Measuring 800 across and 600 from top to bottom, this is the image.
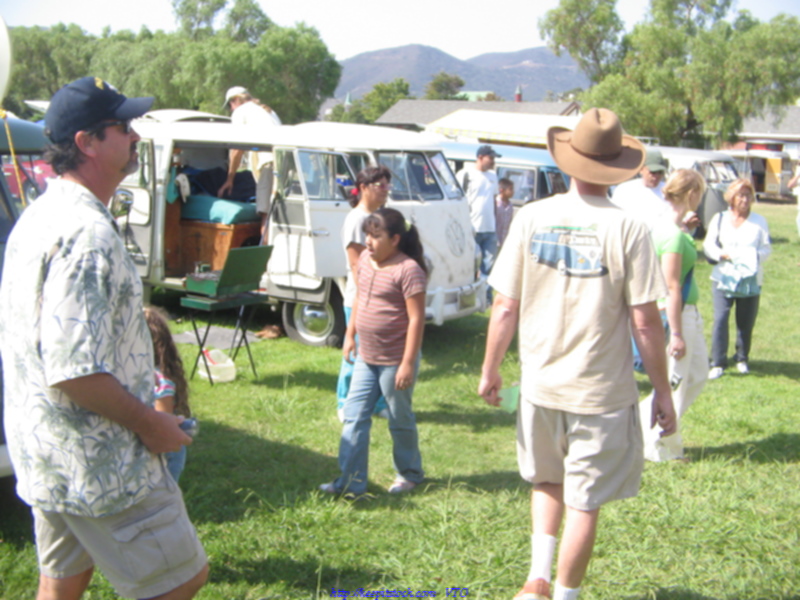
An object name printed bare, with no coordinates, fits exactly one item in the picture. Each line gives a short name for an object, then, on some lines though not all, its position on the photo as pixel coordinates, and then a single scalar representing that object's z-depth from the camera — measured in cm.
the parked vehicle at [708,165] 1903
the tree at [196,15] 7094
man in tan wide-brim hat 295
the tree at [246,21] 6800
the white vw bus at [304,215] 787
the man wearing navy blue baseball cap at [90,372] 198
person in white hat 908
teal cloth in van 869
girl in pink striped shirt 433
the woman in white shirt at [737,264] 721
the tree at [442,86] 10469
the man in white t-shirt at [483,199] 1035
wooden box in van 876
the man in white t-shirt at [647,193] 628
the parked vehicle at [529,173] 1488
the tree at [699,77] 3712
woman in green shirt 455
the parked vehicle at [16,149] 475
